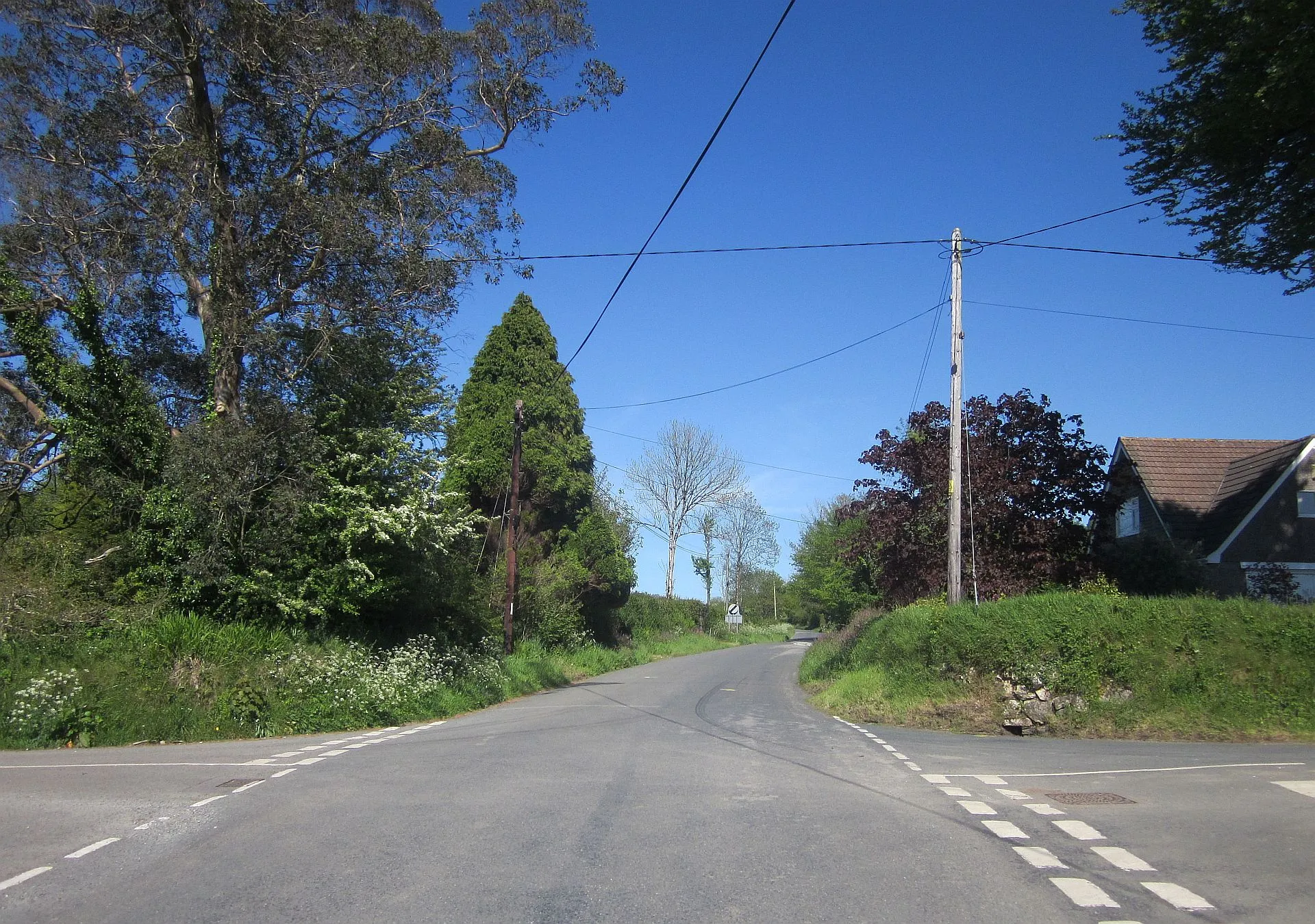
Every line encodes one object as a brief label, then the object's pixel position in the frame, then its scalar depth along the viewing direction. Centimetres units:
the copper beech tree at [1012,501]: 2012
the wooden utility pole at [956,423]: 1827
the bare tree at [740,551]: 8538
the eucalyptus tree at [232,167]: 1767
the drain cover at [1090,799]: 838
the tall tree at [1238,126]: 1191
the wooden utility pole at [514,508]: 2784
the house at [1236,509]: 2528
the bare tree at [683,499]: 6562
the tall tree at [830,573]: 3452
